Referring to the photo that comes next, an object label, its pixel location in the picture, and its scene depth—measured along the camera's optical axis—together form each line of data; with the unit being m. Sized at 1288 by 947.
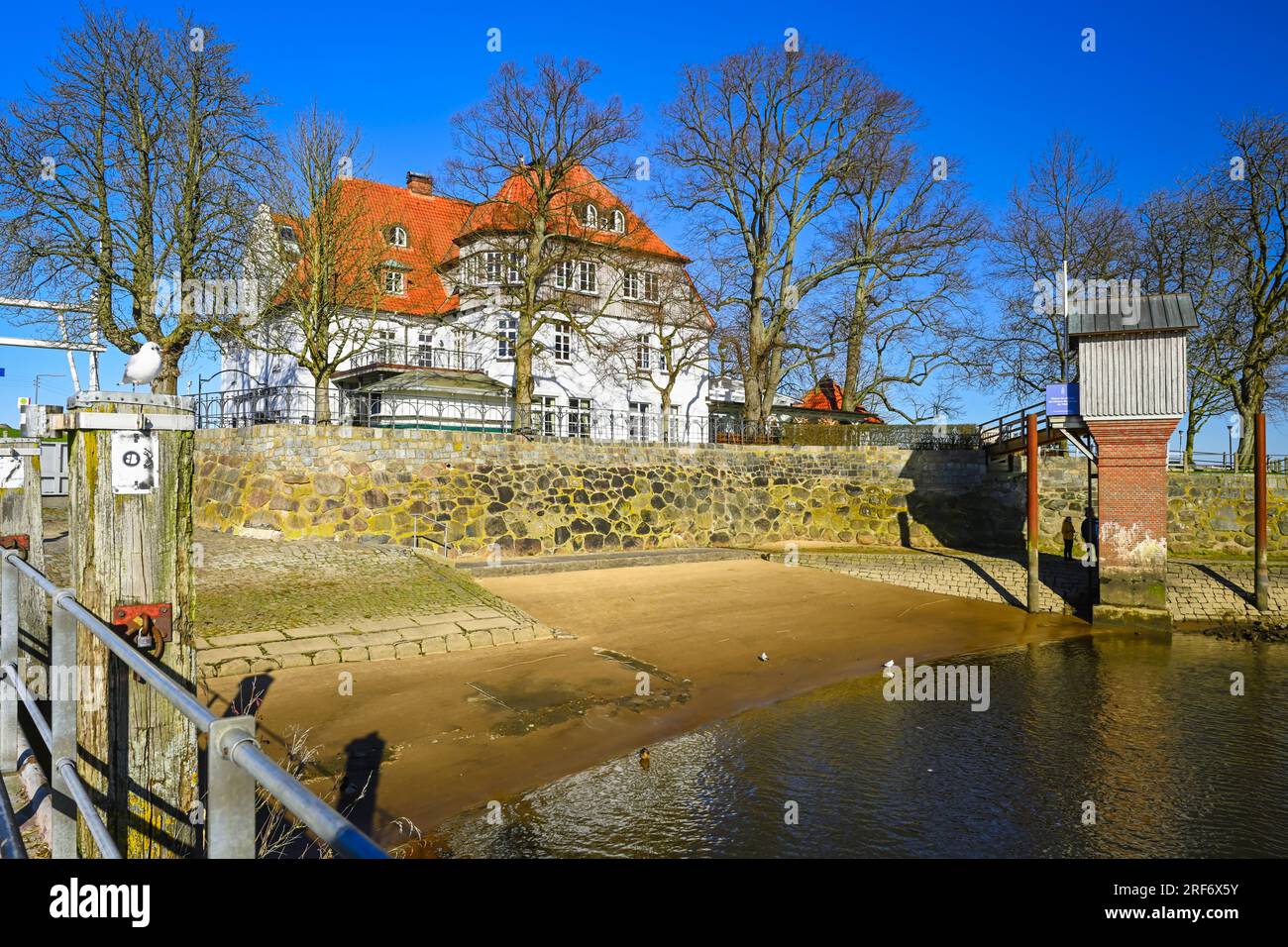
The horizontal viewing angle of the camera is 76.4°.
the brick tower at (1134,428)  17.64
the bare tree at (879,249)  31.59
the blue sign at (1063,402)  18.89
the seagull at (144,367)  4.30
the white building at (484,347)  29.03
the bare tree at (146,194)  20.70
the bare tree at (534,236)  25.78
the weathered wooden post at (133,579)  3.62
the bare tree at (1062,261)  31.31
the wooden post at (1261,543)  19.09
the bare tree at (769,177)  31.16
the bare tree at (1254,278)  28.33
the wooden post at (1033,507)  19.03
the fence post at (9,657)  4.47
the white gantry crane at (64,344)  21.00
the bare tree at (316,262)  22.20
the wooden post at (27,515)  6.34
